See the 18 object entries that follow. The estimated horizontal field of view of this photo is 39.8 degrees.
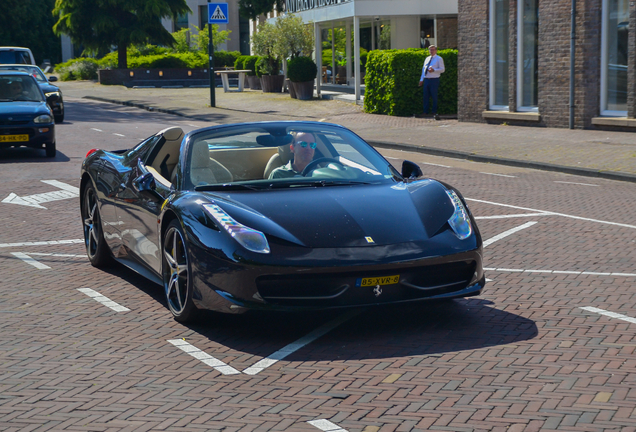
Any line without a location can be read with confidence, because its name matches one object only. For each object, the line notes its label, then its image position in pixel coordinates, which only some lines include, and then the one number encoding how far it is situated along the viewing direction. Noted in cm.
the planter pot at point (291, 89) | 3344
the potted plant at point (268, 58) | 3550
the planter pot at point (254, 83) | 4229
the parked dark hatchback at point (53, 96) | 2555
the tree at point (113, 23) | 5434
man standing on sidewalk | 2347
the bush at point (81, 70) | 5775
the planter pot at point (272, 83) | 3778
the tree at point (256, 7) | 4728
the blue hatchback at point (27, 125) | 1662
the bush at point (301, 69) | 3259
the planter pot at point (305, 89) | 3284
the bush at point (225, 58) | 5678
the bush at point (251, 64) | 4339
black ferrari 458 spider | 511
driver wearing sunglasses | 620
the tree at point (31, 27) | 7144
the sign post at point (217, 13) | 2983
